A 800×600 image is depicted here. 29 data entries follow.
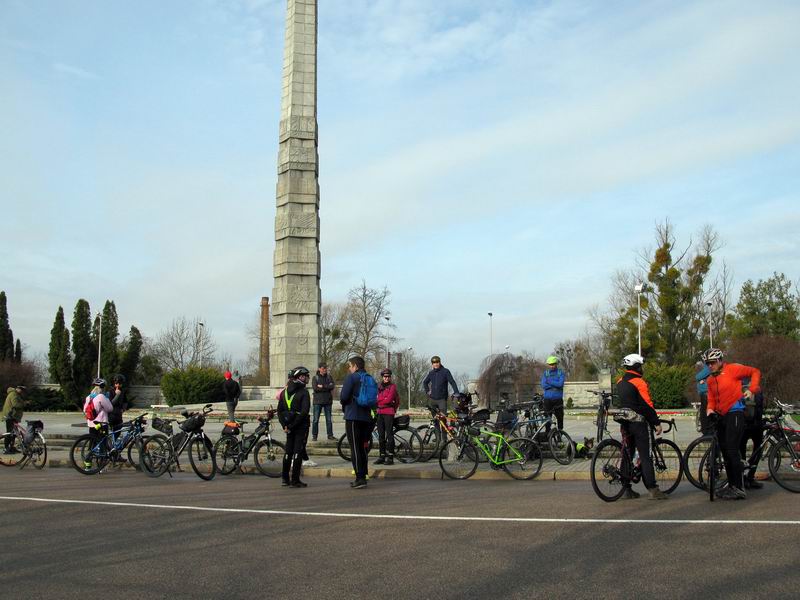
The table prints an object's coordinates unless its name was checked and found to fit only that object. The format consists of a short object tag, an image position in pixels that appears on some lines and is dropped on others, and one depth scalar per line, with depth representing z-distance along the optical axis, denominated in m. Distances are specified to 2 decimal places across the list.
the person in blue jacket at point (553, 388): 15.05
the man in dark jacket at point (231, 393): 23.90
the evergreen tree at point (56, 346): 58.84
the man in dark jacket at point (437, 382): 16.17
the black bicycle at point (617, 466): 10.19
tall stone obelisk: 30.83
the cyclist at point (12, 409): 17.31
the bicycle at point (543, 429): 14.19
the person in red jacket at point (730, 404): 10.11
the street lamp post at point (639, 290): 45.12
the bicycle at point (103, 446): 14.95
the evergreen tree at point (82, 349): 58.72
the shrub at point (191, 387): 42.06
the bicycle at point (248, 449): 13.98
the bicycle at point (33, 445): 16.28
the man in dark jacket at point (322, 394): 17.89
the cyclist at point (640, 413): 10.23
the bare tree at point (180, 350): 80.69
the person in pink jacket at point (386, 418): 15.20
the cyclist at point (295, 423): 12.58
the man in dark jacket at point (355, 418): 12.57
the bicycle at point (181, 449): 13.88
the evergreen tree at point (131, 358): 60.50
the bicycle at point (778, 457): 10.62
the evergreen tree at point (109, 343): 60.72
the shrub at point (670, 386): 40.34
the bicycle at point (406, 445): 15.38
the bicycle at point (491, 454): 13.15
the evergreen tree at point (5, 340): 62.75
